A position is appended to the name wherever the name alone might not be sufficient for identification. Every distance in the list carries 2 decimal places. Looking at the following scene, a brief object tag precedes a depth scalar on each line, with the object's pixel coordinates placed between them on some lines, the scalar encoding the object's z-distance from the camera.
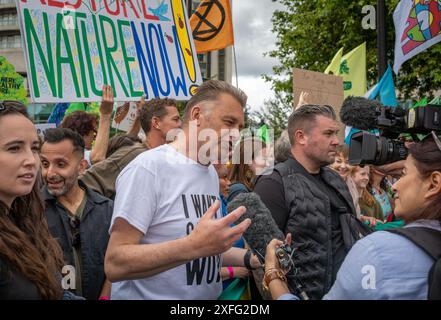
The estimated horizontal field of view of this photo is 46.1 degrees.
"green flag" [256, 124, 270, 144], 6.39
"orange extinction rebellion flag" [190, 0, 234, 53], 6.45
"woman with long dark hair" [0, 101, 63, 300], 1.83
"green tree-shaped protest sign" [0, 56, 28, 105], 5.70
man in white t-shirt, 2.02
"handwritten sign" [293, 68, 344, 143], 5.61
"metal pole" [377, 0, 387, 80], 7.57
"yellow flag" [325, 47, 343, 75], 7.92
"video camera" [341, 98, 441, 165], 2.07
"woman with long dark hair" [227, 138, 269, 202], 4.42
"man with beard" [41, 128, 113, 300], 2.97
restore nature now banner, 4.11
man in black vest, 3.15
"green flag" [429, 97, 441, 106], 3.46
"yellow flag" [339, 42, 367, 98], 7.89
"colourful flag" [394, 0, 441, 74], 6.22
